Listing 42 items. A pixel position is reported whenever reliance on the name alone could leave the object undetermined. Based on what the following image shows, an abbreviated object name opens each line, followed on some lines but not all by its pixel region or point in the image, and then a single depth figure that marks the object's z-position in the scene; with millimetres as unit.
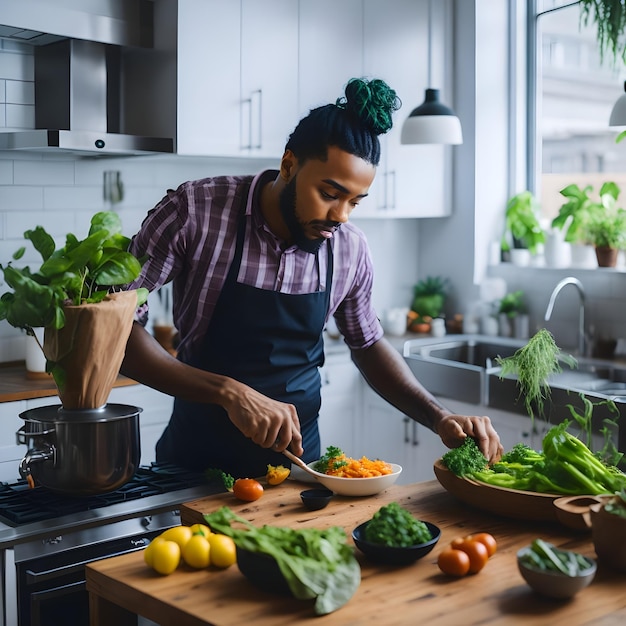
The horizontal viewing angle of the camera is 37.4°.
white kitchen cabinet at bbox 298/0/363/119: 4348
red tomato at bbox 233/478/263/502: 2189
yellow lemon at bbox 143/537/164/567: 1765
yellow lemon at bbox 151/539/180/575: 1743
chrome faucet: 4250
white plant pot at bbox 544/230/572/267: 4707
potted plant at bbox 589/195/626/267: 4398
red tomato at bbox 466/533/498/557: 1835
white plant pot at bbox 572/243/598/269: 4555
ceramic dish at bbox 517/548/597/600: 1628
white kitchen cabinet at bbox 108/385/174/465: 3830
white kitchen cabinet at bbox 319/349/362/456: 4508
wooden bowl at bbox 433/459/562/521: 2047
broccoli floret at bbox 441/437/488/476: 2168
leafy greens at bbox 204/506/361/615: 1594
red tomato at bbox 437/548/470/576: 1731
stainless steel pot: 2102
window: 4578
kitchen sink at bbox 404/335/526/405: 4105
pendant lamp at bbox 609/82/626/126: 3641
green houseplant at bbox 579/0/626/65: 3441
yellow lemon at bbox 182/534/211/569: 1763
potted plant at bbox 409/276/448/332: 5031
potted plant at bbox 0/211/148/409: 1985
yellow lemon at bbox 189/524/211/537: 1825
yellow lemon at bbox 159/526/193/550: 1793
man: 2391
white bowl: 2230
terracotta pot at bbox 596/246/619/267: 4418
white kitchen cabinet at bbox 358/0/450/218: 4645
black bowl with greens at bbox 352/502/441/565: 1789
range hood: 3656
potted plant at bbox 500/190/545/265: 4824
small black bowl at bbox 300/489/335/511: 2139
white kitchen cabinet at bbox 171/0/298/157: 3941
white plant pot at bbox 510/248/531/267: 4875
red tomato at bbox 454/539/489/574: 1755
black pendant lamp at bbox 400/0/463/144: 4219
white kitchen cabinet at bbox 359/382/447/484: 4438
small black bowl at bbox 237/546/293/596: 1642
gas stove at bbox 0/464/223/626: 2039
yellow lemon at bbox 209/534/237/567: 1777
